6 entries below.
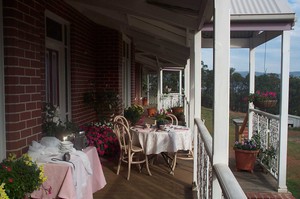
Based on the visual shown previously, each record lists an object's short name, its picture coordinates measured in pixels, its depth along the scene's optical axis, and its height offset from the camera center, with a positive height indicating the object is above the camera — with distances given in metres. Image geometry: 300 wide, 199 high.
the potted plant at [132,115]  5.56 -0.56
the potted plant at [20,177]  1.78 -0.64
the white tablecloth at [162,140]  3.67 -0.75
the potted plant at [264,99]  4.67 -0.17
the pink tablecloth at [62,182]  2.07 -0.78
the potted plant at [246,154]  4.50 -1.17
